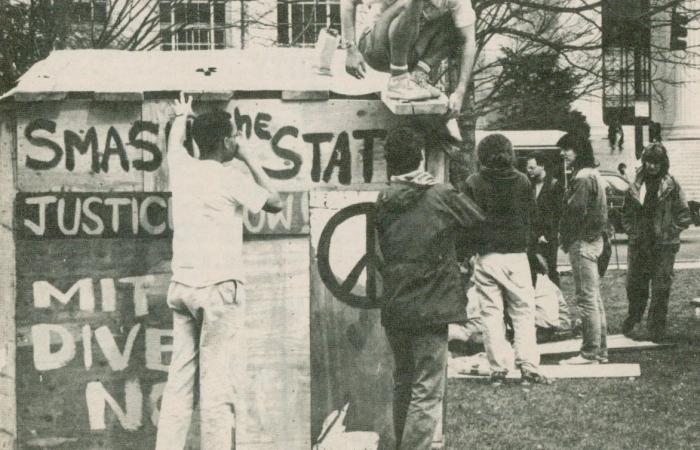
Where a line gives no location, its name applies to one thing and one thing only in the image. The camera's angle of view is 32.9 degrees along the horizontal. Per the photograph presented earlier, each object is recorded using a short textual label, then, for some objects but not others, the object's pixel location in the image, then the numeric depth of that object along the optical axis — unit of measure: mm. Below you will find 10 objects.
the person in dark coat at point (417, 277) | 6488
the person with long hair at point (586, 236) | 10289
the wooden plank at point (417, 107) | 6824
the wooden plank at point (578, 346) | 11258
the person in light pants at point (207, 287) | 6254
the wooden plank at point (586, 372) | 10164
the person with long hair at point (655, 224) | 11789
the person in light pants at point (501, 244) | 9281
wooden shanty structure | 7023
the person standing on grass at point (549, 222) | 12570
